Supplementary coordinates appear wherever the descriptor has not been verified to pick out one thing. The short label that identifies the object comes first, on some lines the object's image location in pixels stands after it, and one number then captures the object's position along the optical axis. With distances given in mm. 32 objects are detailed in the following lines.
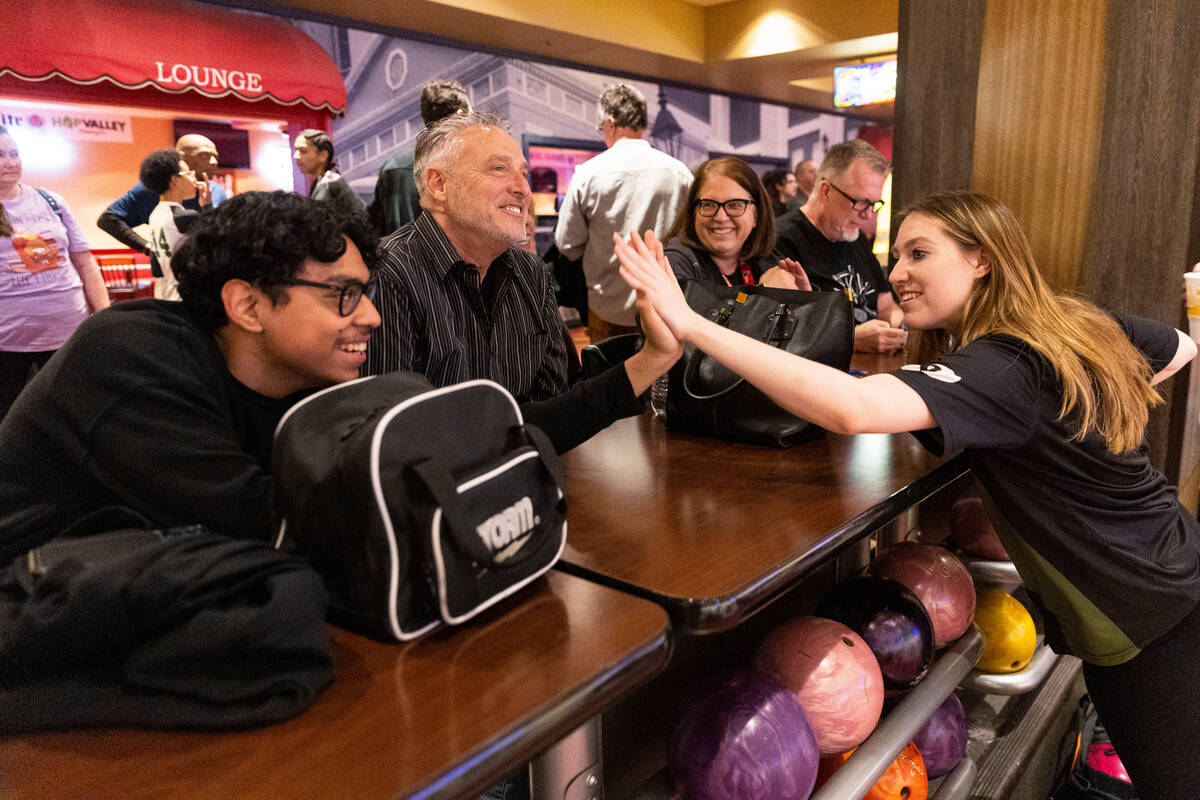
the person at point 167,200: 4453
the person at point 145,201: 4961
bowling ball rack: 1454
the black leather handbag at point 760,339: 1755
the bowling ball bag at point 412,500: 910
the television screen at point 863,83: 8664
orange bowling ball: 1684
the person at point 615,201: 3627
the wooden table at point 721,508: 1108
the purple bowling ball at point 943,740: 1904
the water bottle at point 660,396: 2013
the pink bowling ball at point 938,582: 1884
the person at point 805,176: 7703
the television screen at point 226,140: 6976
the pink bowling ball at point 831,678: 1521
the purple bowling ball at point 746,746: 1360
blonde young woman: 1439
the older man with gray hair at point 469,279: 1926
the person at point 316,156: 4712
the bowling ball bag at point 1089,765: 2299
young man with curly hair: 1034
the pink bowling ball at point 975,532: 2363
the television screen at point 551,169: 9062
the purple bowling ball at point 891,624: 1707
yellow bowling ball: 2090
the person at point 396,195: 4160
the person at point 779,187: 7377
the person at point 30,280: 3494
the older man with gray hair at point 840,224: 3170
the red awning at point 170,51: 5125
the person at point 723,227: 2686
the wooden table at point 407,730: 726
